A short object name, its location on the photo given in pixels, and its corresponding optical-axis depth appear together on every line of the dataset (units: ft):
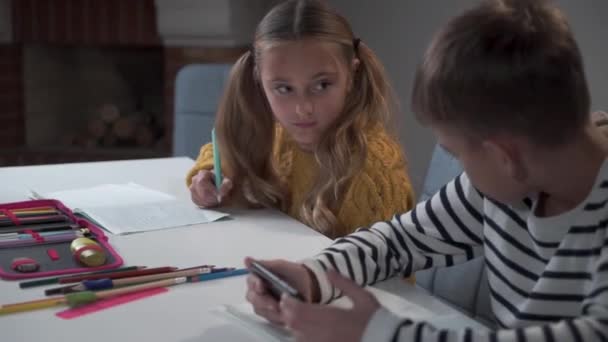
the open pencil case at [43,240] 3.17
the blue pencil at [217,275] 3.08
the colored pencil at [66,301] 2.74
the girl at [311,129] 4.17
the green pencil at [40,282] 2.98
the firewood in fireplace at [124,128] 11.41
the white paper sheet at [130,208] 3.92
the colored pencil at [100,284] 2.87
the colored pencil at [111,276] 3.01
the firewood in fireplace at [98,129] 11.50
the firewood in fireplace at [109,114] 11.52
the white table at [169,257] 2.57
